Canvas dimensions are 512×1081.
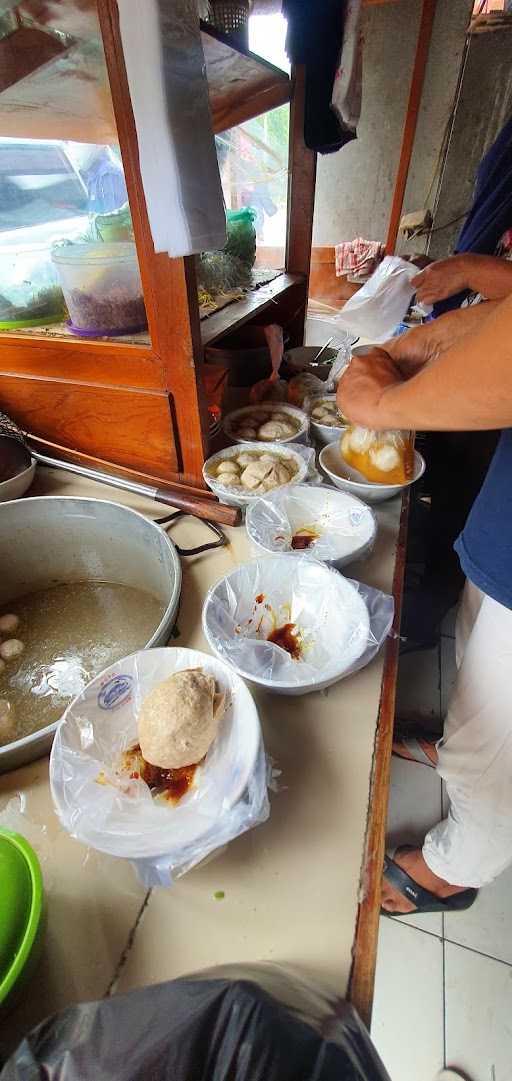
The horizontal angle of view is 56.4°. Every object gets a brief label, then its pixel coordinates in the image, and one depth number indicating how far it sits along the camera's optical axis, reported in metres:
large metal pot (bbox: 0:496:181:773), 1.03
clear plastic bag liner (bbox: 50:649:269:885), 0.48
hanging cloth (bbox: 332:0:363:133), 1.25
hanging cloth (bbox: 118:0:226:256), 0.65
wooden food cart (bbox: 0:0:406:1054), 0.48
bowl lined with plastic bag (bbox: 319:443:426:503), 1.04
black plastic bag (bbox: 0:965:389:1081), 0.33
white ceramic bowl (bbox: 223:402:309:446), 1.20
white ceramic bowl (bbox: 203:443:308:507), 0.99
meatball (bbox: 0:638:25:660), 0.96
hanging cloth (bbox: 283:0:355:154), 1.22
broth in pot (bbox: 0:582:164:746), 0.87
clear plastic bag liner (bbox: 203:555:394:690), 0.68
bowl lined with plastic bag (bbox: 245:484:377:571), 0.87
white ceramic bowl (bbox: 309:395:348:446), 1.25
